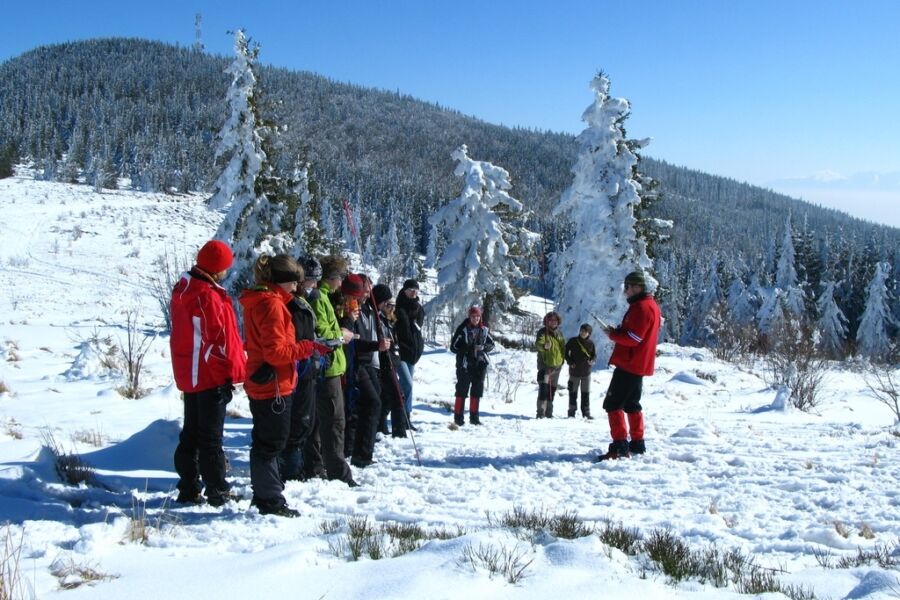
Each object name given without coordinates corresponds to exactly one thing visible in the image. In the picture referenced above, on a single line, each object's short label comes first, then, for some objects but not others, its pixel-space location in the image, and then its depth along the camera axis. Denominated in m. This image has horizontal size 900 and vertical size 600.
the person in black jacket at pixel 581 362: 12.14
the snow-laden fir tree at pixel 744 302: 50.66
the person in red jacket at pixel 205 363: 4.45
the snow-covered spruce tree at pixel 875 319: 46.62
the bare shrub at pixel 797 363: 14.32
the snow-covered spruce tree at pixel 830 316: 46.81
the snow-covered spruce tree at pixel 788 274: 47.03
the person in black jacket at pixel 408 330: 8.47
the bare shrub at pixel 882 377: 19.19
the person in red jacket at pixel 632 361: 6.73
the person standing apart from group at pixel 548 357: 11.50
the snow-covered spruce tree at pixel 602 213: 24.12
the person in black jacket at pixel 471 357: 9.77
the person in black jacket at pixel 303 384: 4.79
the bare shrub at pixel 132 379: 8.98
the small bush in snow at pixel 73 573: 2.90
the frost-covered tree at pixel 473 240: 27.05
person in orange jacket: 4.32
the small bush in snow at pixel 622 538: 3.69
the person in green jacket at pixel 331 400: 5.25
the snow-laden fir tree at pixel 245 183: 20.42
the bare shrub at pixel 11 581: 2.54
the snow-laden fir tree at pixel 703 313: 55.91
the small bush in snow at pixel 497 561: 3.06
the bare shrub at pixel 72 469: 4.85
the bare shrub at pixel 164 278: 19.29
